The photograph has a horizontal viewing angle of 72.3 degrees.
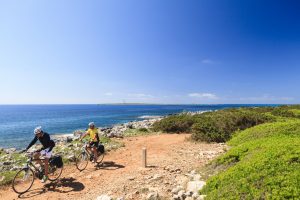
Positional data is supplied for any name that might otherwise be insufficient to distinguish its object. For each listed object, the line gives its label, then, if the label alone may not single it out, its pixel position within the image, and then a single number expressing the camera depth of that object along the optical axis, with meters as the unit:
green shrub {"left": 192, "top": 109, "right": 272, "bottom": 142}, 17.83
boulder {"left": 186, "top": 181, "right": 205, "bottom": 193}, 7.27
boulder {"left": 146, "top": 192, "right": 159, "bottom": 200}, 7.09
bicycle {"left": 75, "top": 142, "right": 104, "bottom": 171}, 11.05
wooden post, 11.44
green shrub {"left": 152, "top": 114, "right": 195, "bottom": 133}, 23.59
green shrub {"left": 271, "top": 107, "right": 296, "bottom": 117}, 26.28
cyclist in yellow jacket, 11.74
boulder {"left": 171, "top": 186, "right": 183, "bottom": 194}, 7.49
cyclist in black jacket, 8.53
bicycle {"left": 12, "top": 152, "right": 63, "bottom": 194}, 8.50
